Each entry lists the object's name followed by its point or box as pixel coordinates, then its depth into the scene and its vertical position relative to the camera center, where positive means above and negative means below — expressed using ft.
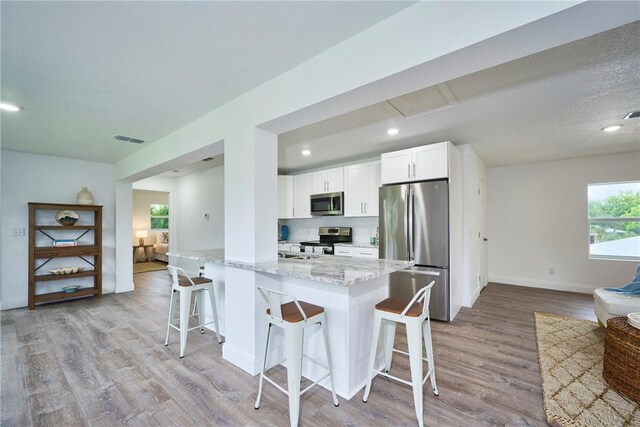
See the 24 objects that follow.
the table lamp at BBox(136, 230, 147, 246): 29.07 -1.73
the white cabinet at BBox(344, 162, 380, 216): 14.78 +1.56
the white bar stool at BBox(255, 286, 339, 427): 5.62 -2.44
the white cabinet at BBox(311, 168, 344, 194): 16.17 +2.21
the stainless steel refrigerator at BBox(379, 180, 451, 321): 11.41 -0.87
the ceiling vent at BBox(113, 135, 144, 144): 11.64 +3.48
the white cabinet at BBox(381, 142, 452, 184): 11.56 +2.36
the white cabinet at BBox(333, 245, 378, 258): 14.30 -1.81
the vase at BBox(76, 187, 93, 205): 15.06 +1.26
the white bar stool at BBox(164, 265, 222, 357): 8.63 -2.45
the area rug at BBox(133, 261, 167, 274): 23.64 -4.33
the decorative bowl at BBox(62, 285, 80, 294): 14.43 -3.62
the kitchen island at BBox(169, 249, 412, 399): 6.54 -2.38
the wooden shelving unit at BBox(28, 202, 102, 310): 13.47 -1.60
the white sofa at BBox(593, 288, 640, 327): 8.95 -2.99
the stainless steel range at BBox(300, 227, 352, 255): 15.92 -1.39
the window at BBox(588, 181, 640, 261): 14.61 -0.30
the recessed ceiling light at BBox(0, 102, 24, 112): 8.48 +3.56
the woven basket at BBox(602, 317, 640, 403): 6.38 -3.49
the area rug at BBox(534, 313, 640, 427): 5.87 -4.28
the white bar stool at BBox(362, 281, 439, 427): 5.64 -2.48
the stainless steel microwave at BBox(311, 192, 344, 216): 15.98 +0.82
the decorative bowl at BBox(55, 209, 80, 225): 14.57 +0.18
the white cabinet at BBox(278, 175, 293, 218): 18.49 +1.61
